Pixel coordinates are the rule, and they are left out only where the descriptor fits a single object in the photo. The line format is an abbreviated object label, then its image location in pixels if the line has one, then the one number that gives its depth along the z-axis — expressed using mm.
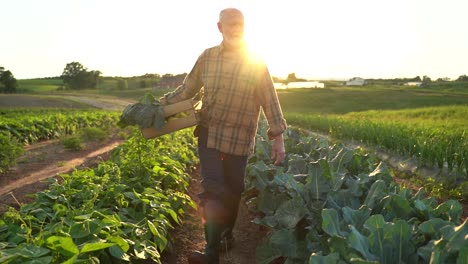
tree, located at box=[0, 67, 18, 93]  77062
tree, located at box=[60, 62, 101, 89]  104812
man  3914
